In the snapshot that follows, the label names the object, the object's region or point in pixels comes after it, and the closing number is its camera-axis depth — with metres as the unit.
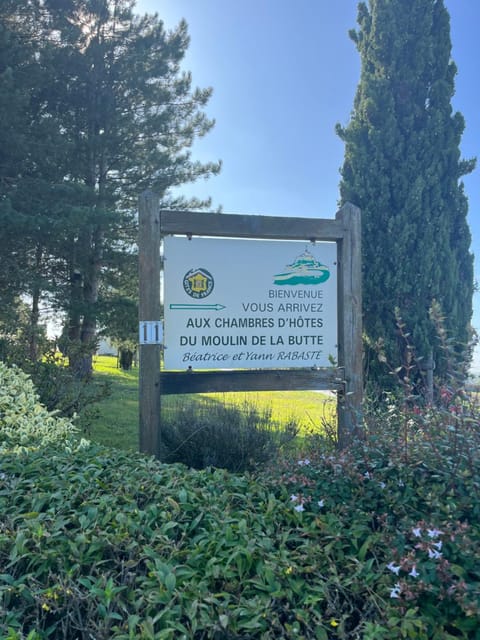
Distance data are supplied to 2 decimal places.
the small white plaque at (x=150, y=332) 3.72
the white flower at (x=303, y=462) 2.20
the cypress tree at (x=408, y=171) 6.51
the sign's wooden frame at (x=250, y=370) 3.73
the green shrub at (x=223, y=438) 4.18
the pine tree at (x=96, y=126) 10.81
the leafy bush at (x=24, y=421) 2.69
